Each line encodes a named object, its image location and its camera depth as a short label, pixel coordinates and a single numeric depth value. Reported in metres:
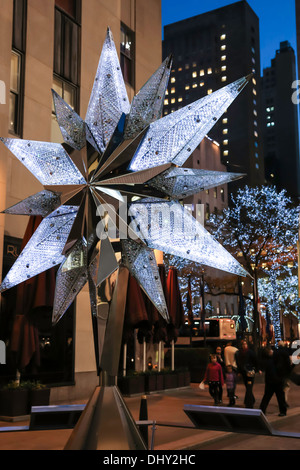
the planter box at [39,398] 12.36
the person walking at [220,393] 16.83
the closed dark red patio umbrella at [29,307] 12.21
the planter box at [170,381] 19.18
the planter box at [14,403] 12.15
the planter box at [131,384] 17.30
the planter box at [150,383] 18.22
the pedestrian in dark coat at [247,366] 15.95
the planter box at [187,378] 20.53
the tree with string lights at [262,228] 37.69
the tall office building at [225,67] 129.88
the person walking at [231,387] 16.36
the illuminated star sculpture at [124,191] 4.84
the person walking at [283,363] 14.07
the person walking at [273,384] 14.18
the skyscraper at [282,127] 164.75
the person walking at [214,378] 16.56
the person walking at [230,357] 17.22
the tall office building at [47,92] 14.46
